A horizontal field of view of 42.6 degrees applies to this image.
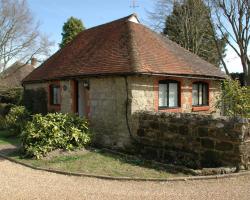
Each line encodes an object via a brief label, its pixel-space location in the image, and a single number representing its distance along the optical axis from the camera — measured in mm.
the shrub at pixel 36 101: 17417
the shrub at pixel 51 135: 10797
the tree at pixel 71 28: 29750
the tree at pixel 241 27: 23453
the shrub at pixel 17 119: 16016
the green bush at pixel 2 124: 18953
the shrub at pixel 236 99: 11523
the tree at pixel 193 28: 28197
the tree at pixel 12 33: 27984
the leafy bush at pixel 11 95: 26895
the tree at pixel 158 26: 32100
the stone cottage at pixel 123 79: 12164
